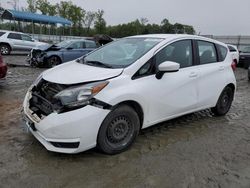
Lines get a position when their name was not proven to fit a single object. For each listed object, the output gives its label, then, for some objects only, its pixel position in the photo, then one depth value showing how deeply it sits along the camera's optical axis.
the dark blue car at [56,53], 8.60
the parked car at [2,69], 5.09
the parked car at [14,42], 12.12
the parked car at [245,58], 11.59
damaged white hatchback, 2.25
